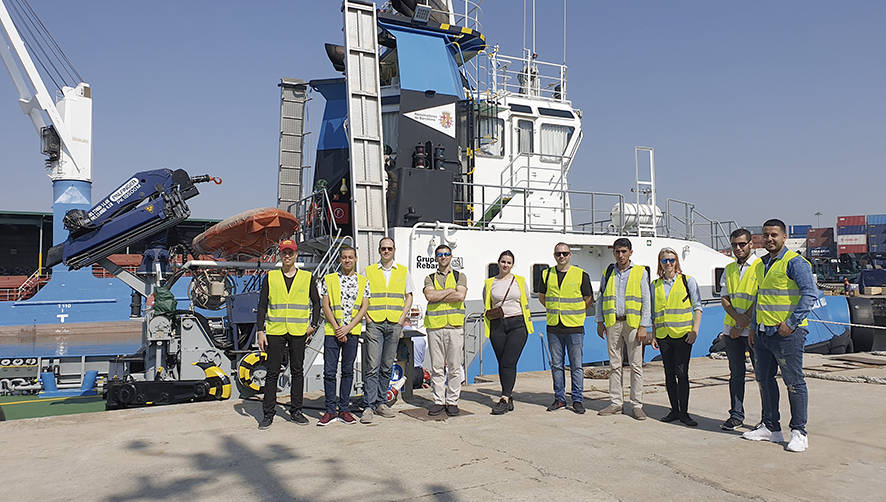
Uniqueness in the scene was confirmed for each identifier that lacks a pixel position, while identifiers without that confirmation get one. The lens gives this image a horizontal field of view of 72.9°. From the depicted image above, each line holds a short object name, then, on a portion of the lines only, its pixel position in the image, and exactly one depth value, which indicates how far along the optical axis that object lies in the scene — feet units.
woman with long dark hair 20.61
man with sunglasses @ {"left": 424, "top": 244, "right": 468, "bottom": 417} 20.11
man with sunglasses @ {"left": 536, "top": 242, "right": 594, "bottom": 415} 20.76
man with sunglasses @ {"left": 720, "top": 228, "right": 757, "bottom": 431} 17.40
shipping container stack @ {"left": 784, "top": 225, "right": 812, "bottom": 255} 240.73
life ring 35.76
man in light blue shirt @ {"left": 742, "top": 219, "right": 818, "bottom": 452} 15.35
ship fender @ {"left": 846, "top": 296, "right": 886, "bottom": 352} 46.42
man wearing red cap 18.63
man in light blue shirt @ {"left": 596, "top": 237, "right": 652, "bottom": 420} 19.66
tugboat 27.91
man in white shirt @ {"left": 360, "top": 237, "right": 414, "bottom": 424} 19.61
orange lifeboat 29.68
